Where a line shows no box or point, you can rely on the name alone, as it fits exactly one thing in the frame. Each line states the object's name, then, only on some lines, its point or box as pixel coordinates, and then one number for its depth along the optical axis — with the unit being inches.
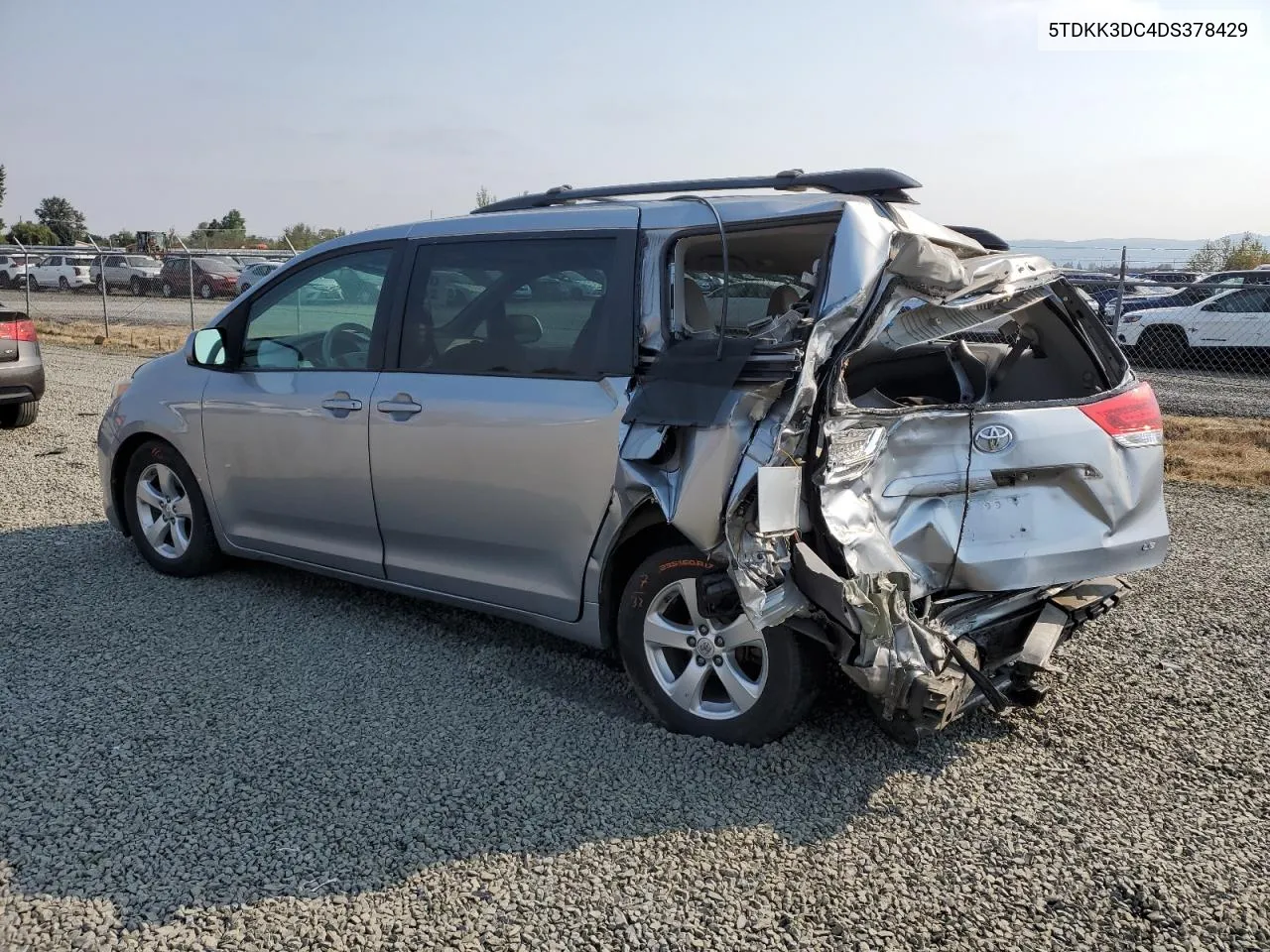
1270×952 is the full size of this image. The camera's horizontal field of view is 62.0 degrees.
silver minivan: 133.9
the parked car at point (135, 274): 1327.5
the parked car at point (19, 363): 383.6
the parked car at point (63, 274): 1443.2
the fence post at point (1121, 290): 443.0
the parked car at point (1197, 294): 527.5
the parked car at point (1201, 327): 615.2
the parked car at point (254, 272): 783.2
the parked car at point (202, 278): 1222.3
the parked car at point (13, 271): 1441.9
